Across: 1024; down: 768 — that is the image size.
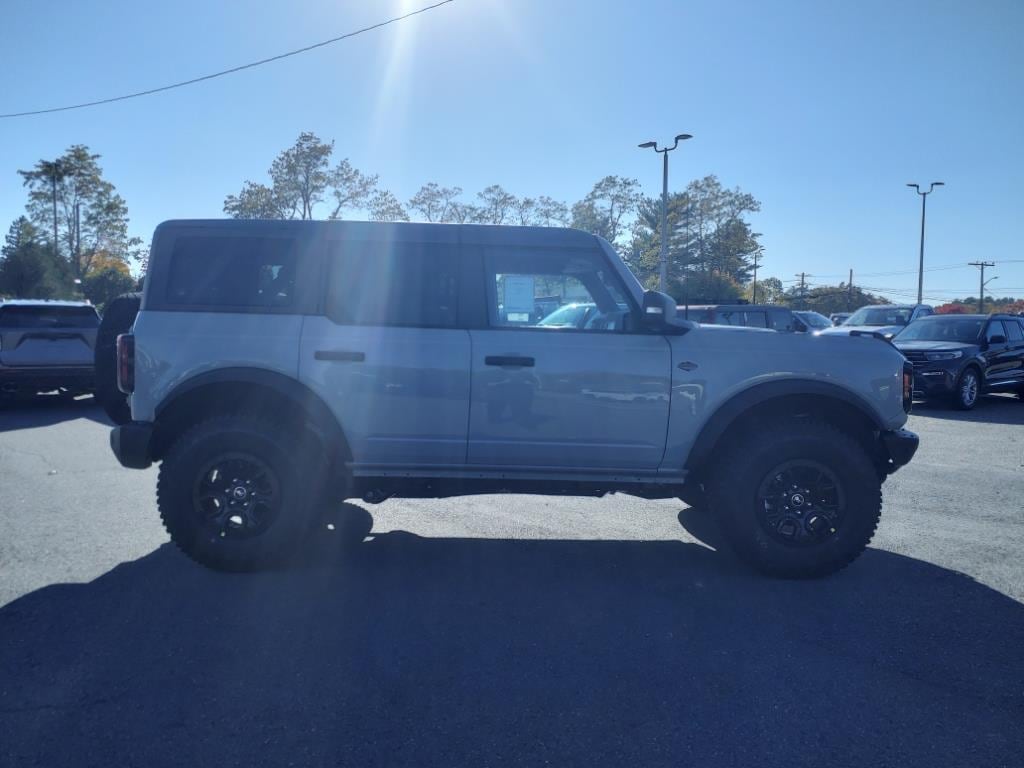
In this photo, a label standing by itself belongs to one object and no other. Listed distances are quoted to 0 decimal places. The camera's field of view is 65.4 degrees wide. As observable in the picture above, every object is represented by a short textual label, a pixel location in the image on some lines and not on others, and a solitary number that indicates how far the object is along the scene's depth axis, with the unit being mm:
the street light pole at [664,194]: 27547
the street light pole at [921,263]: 40812
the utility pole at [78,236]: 57997
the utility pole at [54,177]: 56188
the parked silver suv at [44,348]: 12047
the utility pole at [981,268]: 80500
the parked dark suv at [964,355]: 13844
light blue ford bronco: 4809
